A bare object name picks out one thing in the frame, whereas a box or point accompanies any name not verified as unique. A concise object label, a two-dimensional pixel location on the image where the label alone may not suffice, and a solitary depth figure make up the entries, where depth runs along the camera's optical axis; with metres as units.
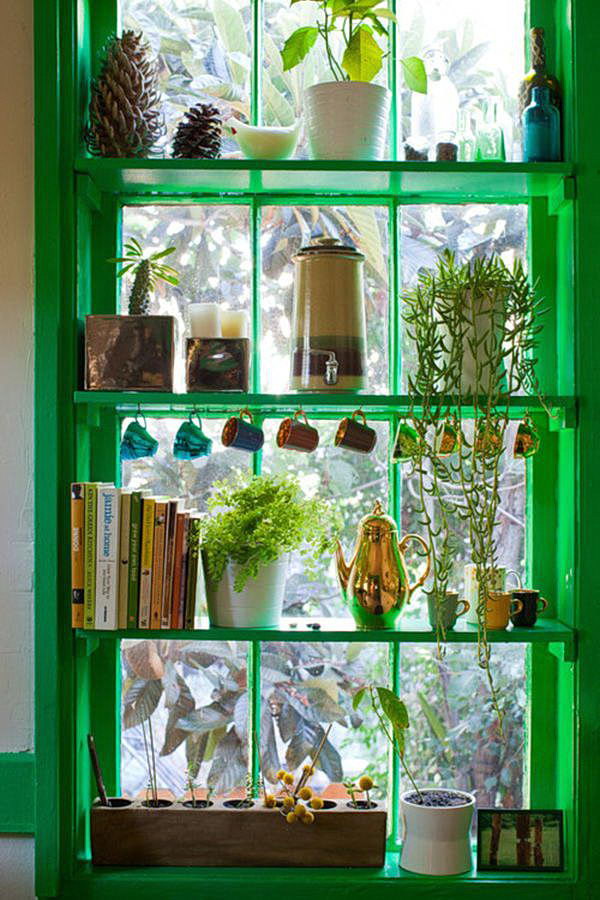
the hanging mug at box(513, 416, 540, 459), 2.08
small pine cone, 2.04
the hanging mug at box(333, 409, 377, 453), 2.09
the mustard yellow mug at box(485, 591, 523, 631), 2.01
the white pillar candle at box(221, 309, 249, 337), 2.06
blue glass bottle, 2.01
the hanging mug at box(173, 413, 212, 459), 2.10
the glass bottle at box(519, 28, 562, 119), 2.06
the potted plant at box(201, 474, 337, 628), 2.01
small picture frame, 2.04
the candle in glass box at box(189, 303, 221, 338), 2.04
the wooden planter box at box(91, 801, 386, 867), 2.03
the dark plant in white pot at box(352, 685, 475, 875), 2.00
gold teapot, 2.03
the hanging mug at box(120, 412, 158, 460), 2.12
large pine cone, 2.01
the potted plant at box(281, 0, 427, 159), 2.03
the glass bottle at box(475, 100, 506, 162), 2.05
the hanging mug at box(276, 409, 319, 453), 2.08
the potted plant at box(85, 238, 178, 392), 2.00
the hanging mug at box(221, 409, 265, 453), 2.07
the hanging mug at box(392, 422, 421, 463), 2.07
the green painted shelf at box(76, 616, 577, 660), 1.99
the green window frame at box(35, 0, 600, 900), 1.97
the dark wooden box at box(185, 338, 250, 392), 2.02
